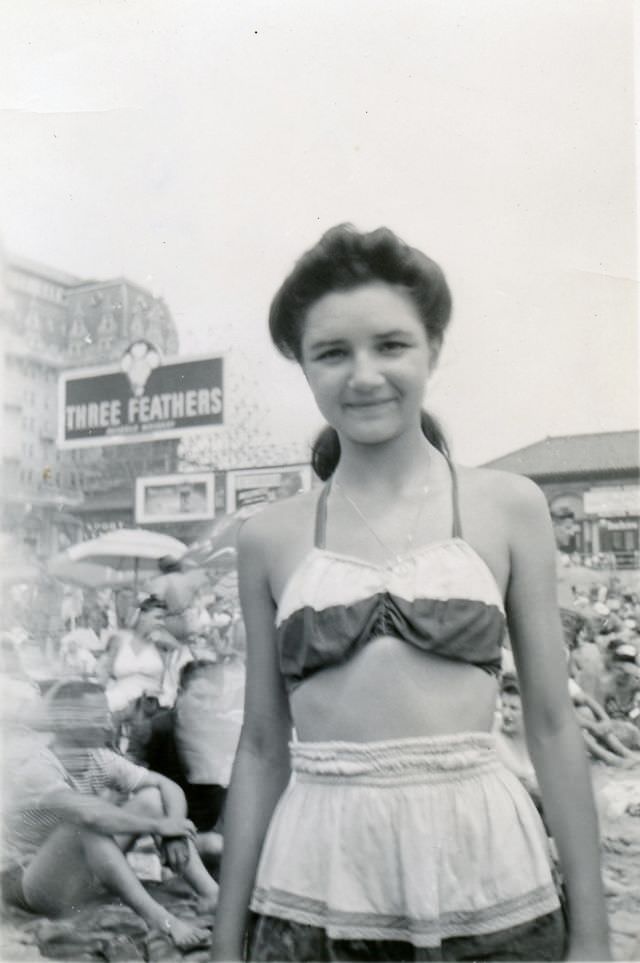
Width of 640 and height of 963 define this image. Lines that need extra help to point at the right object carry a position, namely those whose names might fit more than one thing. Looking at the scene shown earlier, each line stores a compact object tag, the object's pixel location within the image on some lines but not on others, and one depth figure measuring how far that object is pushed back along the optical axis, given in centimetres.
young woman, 133
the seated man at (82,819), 172
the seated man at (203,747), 170
